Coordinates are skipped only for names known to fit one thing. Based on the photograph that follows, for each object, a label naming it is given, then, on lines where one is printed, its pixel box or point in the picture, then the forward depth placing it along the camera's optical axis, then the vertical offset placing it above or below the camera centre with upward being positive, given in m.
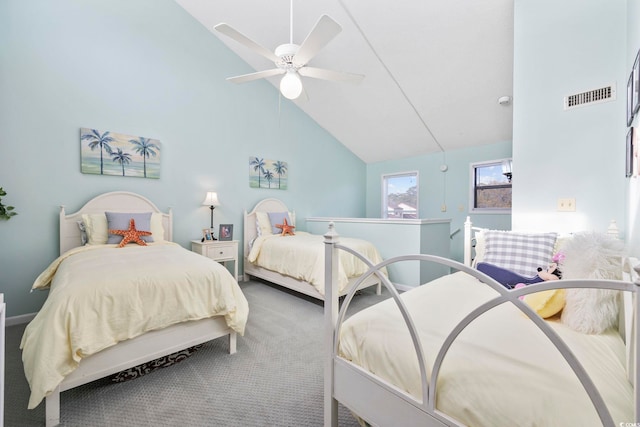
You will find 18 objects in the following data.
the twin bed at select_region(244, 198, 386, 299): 2.96 -0.53
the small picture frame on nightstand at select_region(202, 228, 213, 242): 3.66 -0.33
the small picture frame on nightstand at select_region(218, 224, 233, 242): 3.73 -0.29
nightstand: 3.38 -0.50
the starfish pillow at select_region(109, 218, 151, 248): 2.74 -0.25
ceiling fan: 1.79 +1.16
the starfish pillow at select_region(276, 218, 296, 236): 3.99 -0.25
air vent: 1.94 +0.85
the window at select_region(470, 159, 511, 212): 4.46 +0.41
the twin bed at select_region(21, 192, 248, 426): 1.37 -0.61
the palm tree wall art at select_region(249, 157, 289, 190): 4.21 +0.59
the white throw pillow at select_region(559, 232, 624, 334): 1.02 -0.29
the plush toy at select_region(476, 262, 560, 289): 1.43 -0.35
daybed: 0.67 -0.45
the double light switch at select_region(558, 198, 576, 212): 2.12 +0.06
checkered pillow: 1.77 -0.26
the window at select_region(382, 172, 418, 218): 5.49 +0.34
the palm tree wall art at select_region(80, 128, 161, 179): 2.94 +0.63
